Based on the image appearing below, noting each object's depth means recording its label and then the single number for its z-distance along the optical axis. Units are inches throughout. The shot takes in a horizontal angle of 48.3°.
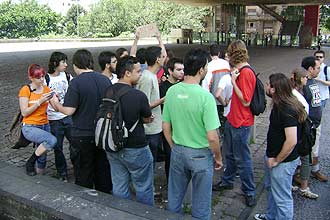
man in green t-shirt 122.5
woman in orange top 167.0
